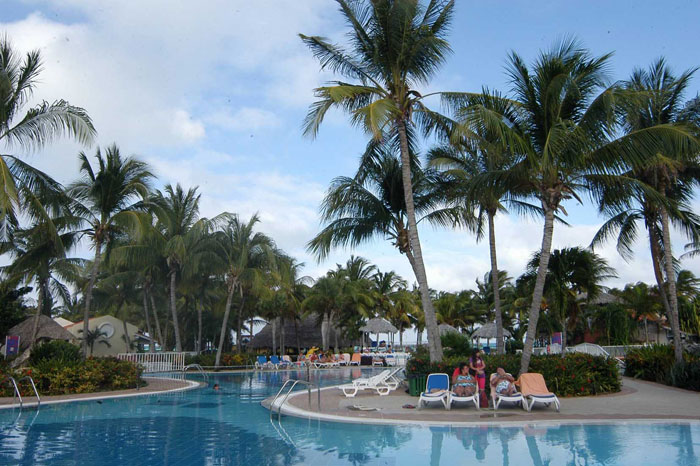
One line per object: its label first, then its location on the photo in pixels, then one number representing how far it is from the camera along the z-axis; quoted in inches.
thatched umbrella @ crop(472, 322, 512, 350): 1140.9
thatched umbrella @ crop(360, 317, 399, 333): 1291.6
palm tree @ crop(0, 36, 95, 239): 561.9
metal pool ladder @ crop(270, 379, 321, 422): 434.2
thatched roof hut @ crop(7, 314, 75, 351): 1060.5
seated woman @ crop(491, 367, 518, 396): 457.1
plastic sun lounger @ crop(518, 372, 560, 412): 442.3
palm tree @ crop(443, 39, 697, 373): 498.9
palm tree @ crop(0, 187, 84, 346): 600.7
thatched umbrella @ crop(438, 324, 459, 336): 1101.9
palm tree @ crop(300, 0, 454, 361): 556.4
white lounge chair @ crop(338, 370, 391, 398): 571.2
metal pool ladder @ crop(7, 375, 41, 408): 531.0
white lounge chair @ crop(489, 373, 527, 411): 451.5
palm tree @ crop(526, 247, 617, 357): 800.3
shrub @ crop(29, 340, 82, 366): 652.7
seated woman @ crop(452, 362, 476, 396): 464.8
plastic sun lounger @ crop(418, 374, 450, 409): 464.4
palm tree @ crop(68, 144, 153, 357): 749.9
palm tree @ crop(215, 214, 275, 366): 1147.9
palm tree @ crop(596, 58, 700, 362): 594.5
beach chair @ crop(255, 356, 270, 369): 1155.9
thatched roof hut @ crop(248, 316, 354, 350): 1755.7
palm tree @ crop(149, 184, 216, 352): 1069.8
